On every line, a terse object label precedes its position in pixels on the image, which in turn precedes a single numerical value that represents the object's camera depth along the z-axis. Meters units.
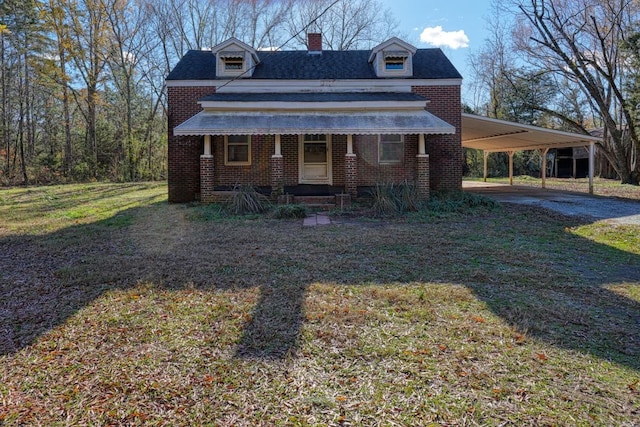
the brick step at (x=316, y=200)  12.41
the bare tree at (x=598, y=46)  20.62
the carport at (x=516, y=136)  14.98
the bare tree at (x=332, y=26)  30.27
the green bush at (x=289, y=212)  10.38
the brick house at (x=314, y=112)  13.36
